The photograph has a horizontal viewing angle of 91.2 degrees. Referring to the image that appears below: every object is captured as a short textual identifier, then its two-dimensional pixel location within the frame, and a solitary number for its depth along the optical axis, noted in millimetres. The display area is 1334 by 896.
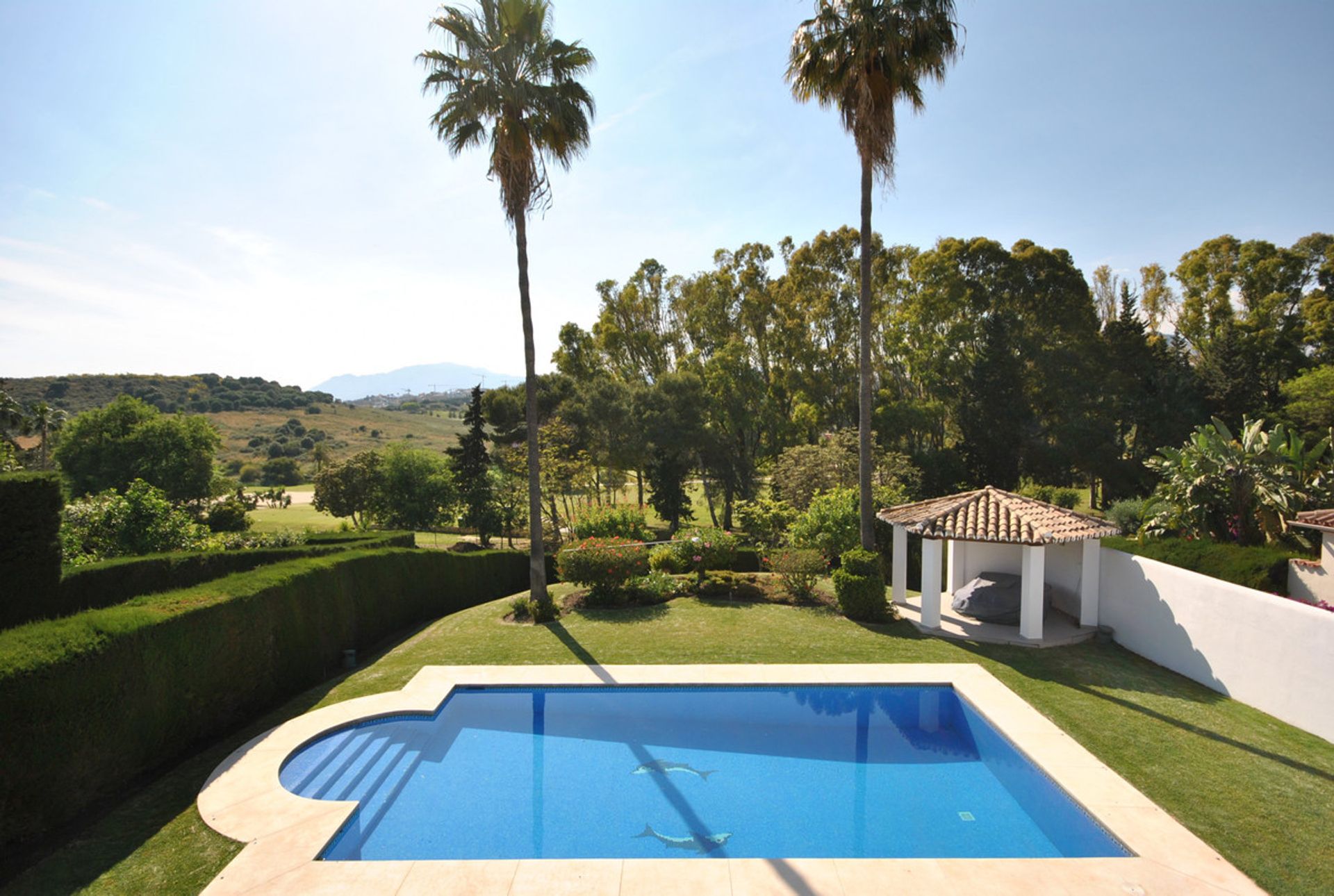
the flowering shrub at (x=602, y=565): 16047
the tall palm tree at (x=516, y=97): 13773
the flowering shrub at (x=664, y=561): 18641
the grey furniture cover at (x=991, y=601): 14094
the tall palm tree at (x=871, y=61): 13219
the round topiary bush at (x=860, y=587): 14406
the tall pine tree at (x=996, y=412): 30312
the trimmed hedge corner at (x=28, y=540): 8953
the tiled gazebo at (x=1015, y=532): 12547
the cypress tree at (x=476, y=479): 35531
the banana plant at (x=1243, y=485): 12484
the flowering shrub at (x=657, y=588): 16625
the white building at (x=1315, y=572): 10586
